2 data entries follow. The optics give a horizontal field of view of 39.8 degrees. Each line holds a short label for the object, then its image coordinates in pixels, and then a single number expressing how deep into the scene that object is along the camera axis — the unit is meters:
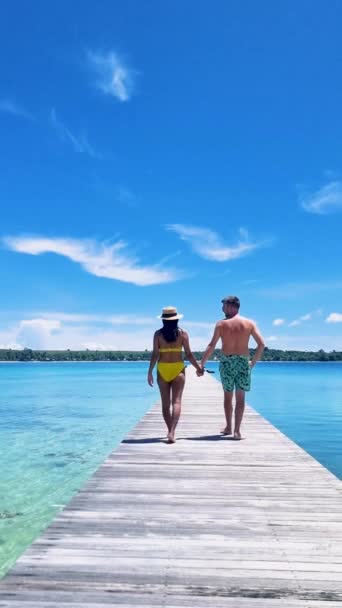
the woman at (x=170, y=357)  6.97
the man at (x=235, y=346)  7.25
